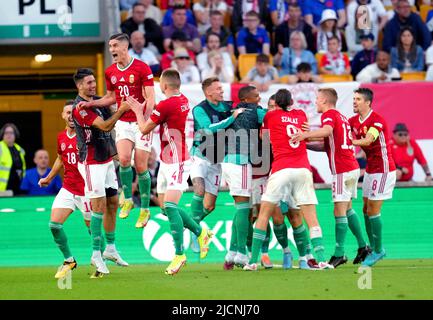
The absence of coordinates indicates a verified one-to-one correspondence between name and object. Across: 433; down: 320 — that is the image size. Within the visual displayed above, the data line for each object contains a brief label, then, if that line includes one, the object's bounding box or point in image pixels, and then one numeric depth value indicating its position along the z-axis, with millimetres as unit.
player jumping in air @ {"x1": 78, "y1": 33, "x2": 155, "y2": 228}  15242
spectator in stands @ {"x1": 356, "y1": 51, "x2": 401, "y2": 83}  22000
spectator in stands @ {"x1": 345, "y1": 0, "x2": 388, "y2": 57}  23516
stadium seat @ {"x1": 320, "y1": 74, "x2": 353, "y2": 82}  22109
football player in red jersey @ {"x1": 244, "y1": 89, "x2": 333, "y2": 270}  15227
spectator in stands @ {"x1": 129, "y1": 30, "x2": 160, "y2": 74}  21734
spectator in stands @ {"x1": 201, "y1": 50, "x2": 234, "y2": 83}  21609
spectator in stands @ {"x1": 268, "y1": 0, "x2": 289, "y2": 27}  23625
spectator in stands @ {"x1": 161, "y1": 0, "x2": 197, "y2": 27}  23062
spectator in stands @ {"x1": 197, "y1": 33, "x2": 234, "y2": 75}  22000
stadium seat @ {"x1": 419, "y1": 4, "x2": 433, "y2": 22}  24250
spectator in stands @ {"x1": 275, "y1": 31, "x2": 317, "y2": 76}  22469
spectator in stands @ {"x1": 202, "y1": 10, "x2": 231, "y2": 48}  22828
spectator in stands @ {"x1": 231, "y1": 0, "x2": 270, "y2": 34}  23344
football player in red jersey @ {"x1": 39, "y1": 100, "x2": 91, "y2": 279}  15539
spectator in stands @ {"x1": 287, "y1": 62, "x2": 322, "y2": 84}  21078
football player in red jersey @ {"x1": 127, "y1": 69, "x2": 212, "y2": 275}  14852
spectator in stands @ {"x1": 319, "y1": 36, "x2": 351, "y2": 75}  22578
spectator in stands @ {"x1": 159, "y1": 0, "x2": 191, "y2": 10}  23375
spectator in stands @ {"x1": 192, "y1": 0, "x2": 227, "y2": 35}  23438
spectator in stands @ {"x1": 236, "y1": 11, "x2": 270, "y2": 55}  22844
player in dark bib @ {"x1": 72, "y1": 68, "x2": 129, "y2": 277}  15008
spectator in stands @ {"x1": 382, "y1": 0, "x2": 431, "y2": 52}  23219
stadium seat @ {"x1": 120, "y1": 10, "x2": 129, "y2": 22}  23203
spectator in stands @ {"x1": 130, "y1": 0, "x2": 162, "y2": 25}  23156
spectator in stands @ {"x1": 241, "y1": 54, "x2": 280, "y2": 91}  21469
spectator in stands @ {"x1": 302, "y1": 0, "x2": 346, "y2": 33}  23734
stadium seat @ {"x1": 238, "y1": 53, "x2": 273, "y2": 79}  22406
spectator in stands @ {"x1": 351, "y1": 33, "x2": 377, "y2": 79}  22812
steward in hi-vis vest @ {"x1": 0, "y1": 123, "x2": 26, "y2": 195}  20811
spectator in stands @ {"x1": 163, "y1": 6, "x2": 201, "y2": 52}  22625
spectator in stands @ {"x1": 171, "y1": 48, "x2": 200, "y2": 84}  21594
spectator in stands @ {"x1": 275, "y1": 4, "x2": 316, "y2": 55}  23016
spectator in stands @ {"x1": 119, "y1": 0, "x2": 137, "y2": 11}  23344
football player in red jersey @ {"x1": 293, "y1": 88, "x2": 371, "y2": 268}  15883
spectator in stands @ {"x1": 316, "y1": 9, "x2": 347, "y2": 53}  23062
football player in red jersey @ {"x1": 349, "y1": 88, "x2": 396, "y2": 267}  16359
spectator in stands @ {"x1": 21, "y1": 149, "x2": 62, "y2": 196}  20172
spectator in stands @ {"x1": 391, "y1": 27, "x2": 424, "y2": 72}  22875
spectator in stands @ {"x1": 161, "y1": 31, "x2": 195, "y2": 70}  22000
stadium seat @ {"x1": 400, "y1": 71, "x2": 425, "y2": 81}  22562
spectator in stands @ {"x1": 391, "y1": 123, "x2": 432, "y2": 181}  20516
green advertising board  19469
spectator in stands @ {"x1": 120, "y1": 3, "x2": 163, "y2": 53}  22453
